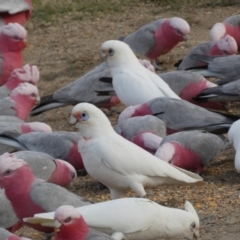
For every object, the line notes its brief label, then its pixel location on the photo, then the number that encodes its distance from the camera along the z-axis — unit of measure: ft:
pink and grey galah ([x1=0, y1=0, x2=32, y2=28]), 68.49
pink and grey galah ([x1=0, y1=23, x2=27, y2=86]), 59.67
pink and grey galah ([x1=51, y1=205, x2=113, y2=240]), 31.07
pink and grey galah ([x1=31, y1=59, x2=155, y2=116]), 54.60
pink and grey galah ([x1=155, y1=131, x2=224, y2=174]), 43.24
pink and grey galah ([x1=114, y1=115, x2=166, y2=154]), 44.55
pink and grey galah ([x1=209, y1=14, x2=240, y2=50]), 62.03
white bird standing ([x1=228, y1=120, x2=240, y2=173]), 42.51
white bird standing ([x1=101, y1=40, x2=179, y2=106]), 50.29
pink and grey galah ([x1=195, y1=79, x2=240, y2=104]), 50.39
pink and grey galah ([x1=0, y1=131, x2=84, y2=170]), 45.01
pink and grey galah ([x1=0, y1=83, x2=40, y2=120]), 52.34
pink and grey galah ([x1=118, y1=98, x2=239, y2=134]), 46.62
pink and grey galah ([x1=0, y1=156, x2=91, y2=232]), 35.88
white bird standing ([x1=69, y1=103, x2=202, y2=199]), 38.73
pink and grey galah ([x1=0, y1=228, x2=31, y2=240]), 31.21
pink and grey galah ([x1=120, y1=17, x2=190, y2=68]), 61.00
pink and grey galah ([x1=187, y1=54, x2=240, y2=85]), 53.83
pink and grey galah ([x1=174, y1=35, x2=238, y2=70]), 58.65
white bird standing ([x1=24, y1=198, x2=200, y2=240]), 33.50
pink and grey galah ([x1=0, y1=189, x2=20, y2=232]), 37.06
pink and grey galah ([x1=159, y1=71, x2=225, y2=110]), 52.80
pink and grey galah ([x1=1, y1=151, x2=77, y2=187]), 41.24
